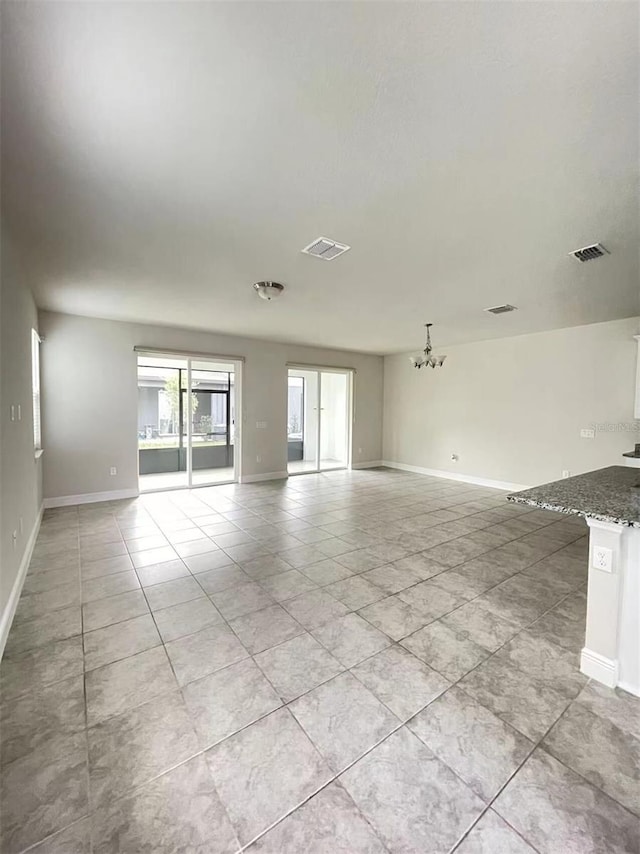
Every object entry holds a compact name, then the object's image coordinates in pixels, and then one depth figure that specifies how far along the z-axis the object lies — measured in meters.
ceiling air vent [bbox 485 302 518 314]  4.48
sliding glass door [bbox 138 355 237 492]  6.41
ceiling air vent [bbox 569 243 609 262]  2.81
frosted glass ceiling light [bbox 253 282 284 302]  3.64
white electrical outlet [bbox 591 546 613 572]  1.88
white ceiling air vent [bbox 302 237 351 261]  2.74
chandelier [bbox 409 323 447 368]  5.71
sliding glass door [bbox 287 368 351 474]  8.41
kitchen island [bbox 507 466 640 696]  1.84
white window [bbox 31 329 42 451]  4.14
